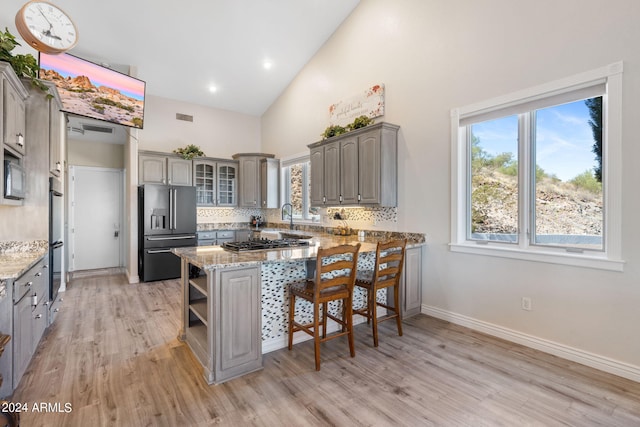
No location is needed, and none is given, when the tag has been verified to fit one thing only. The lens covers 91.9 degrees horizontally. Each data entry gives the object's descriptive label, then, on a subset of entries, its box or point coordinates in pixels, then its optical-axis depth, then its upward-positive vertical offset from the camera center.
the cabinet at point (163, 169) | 5.49 +0.84
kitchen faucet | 5.91 +0.01
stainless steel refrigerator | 5.28 -0.22
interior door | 5.92 -0.05
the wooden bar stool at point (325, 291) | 2.43 -0.64
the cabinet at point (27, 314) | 2.08 -0.77
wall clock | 2.10 +1.34
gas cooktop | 2.93 -0.31
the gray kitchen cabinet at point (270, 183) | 6.35 +0.65
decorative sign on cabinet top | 4.25 +1.60
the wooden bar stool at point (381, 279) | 2.84 -0.64
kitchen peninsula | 2.23 -0.73
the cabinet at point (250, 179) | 6.47 +0.74
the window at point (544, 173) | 2.44 +0.39
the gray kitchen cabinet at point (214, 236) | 6.09 -0.45
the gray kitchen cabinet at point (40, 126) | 2.90 +0.85
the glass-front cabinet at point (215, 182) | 6.15 +0.67
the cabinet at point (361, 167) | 3.86 +0.63
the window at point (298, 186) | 5.86 +0.57
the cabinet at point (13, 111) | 2.29 +0.84
